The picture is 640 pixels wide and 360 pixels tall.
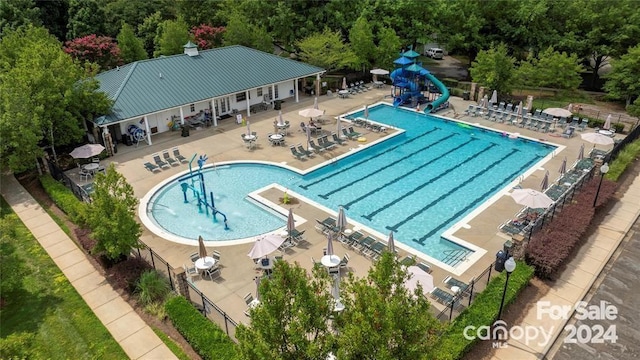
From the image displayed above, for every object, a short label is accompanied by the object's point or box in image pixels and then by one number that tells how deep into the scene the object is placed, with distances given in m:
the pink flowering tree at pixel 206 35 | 44.41
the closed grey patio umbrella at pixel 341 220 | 18.77
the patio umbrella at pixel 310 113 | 30.36
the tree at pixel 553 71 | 35.41
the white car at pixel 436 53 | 55.12
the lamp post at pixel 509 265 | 12.82
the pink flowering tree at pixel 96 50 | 41.62
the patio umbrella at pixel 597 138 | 24.92
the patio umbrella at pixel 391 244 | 17.01
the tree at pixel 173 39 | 40.81
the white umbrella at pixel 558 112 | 30.33
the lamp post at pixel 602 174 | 19.64
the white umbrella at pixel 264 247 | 16.23
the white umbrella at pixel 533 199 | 18.84
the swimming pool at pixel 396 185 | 21.25
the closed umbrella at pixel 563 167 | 24.21
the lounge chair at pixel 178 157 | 27.55
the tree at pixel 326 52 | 40.97
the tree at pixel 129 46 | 41.53
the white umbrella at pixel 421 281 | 14.20
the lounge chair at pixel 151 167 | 26.33
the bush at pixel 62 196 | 20.58
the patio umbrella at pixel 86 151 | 25.09
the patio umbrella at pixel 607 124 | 29.48
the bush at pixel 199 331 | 13.16
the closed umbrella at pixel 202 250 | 16.86
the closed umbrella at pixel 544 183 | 22.25
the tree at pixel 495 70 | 35.56
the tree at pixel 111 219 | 15.88
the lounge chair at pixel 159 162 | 26.83
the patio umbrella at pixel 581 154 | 25.64
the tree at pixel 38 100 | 22.41
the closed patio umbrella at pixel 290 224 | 18.94
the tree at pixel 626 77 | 33.97
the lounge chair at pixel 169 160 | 27.16
